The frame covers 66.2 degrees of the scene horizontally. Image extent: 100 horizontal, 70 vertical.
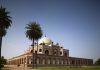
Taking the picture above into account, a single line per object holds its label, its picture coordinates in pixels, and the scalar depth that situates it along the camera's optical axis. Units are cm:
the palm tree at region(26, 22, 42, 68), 2489
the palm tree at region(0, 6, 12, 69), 2008
